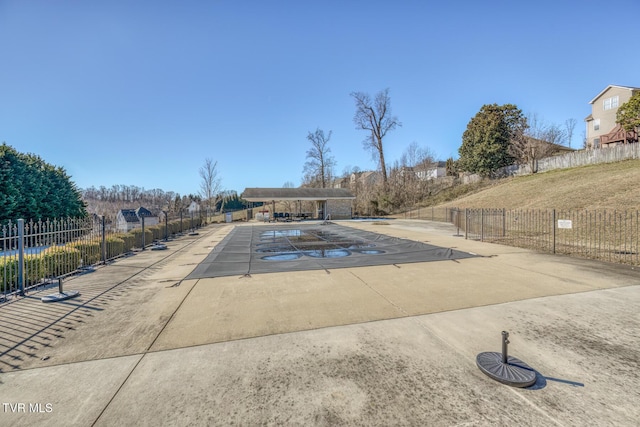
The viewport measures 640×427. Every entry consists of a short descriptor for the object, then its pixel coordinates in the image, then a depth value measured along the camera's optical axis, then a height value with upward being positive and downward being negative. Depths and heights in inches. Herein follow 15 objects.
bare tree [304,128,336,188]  1563.7 +278.0
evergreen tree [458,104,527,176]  1317.5 +369.7
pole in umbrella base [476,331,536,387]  91.7 -58.0
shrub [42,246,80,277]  236.1 -42.2
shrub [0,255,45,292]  197.9 -44.2
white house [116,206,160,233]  1583.5 -14.5
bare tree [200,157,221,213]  1374.3 +147.0
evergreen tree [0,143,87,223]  511.5 +55.1
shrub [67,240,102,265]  281.6 -39.9
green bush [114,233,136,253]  381.7 -39.2
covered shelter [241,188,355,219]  1074.7 +57.0
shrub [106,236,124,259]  338.3 -42.2
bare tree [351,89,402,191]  1459.2 +483.8
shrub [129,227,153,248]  431.7 -38.9
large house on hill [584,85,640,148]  1098.0 +425.2
